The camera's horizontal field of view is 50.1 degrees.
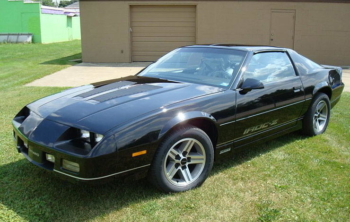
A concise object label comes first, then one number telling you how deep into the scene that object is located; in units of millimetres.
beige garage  14930
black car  3074
